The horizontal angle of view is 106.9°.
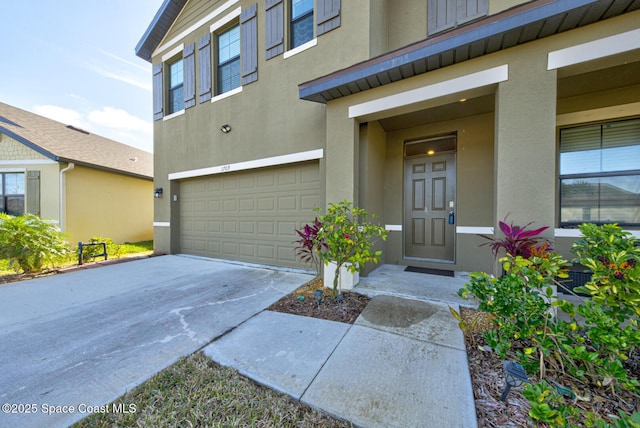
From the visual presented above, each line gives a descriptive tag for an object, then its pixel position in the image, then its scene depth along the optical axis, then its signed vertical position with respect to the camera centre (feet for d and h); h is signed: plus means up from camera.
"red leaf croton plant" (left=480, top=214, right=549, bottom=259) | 8.16 -1.02
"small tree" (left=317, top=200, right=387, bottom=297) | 10.29 -1.19
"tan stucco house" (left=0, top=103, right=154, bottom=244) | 25.02 +3.44
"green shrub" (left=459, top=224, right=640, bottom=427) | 4.73 -2.43
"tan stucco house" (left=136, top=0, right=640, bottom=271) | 8.52 +5.00
